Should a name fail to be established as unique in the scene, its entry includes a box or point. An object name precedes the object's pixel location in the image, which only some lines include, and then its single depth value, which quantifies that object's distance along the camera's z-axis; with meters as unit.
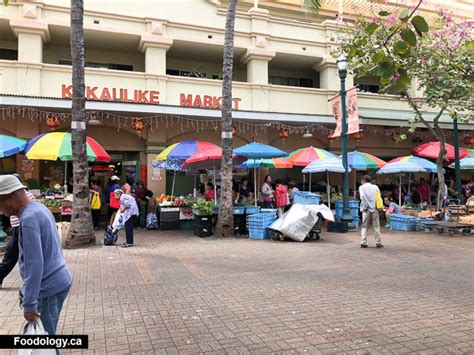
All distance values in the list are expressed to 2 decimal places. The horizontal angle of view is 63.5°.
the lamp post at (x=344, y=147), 12.30
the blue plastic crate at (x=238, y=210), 11.68
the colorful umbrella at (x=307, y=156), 13.68
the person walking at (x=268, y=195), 13.48
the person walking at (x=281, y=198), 13.48
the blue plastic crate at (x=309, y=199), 12.16
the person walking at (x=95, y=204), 12.20
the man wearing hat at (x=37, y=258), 2.68
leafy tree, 11.90
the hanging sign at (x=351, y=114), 11.97
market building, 13.39
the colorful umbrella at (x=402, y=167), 13.15
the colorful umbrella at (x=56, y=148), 10.57
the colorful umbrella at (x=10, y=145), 10.87
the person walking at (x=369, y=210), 9.31
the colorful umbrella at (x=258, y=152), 11.56
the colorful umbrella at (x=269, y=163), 14.36
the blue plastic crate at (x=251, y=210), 11.77
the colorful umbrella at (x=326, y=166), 12.65
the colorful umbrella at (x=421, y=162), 13.63
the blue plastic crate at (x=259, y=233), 10.87
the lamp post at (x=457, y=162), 13.95
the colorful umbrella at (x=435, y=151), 15.83
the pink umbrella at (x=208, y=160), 11.62
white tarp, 10.23
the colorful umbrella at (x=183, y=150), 12.80
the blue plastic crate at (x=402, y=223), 12.67
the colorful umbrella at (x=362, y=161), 14.02
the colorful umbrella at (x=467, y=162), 15.20
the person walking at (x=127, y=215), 9.41
